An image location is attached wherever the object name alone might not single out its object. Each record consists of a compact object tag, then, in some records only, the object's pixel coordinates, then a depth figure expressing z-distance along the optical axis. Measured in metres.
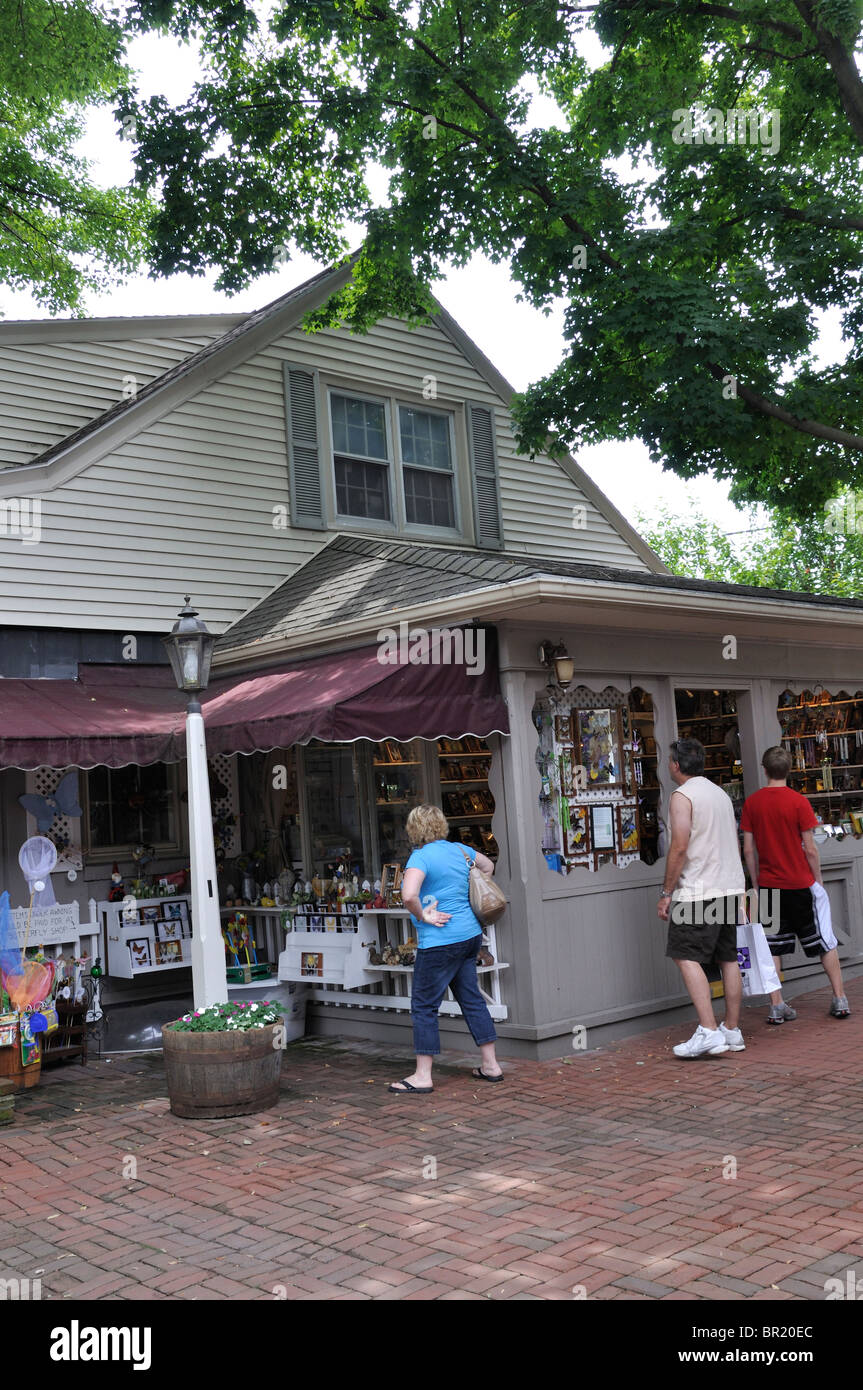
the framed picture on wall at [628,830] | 8.62
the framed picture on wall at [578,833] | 8.20
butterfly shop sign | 8.81
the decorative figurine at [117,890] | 9.60
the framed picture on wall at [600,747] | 8.52
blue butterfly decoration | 8.69
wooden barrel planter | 6.59
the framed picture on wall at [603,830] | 8.39
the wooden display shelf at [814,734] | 10.70
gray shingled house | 7.84
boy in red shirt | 8.30
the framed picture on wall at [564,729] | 8.29
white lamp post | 6.97
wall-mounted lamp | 8.00
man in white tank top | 7.29
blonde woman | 6.84
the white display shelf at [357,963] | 8.42
